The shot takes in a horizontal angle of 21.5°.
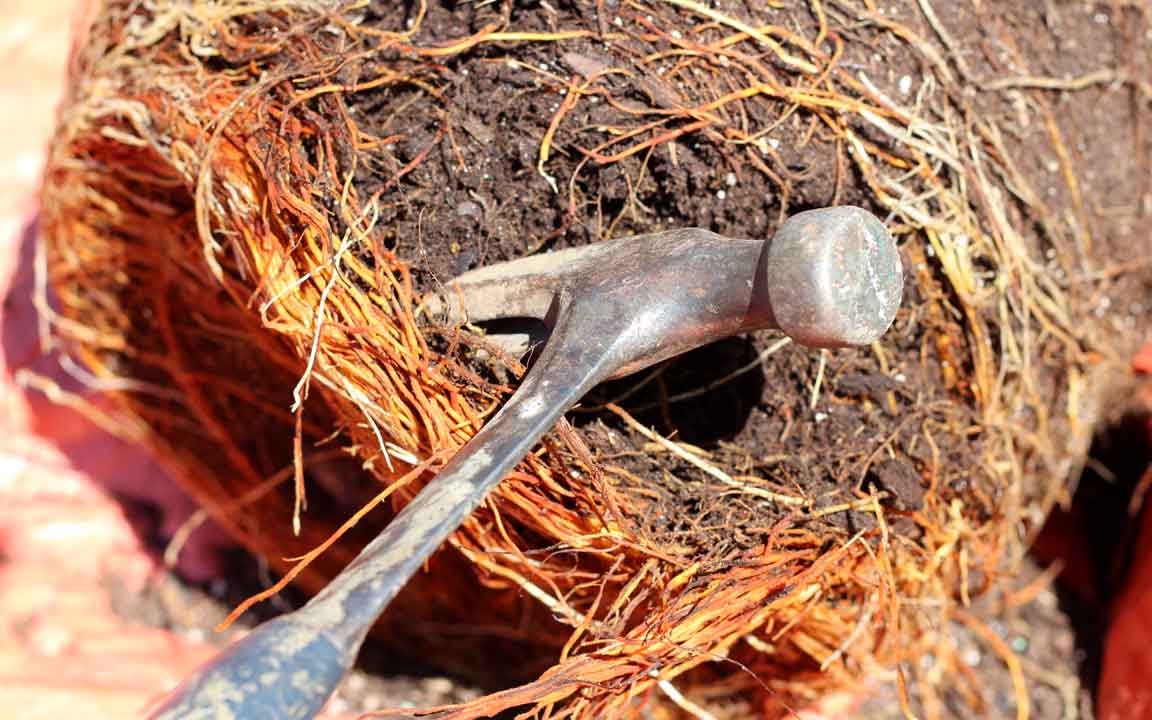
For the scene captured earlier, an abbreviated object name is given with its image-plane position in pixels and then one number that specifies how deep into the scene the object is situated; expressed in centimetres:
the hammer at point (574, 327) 60
